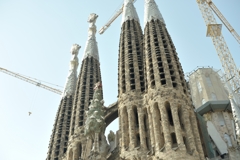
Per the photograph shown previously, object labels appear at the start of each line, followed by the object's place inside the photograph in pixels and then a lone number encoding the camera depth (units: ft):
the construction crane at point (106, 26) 200.25
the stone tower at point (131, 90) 87.10
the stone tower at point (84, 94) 105.50
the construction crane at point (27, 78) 205.98
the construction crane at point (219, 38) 144.20
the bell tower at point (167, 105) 77.00
